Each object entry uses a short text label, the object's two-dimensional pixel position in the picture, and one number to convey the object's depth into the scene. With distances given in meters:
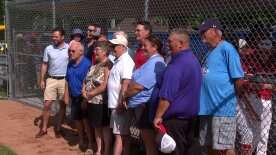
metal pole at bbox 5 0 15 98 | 11.70
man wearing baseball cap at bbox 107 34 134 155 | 5.62
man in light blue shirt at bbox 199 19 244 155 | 4.53
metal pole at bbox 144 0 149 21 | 6.32
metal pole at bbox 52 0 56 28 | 9.33
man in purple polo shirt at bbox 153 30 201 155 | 4.48
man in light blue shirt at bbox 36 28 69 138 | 7.94
